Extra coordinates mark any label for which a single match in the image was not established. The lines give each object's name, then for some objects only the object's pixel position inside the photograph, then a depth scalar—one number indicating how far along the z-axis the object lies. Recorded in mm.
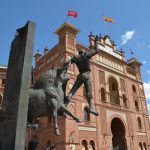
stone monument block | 2953
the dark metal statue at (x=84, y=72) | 4318
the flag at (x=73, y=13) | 24125
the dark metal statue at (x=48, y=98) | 3697
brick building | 20844
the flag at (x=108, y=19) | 27947
